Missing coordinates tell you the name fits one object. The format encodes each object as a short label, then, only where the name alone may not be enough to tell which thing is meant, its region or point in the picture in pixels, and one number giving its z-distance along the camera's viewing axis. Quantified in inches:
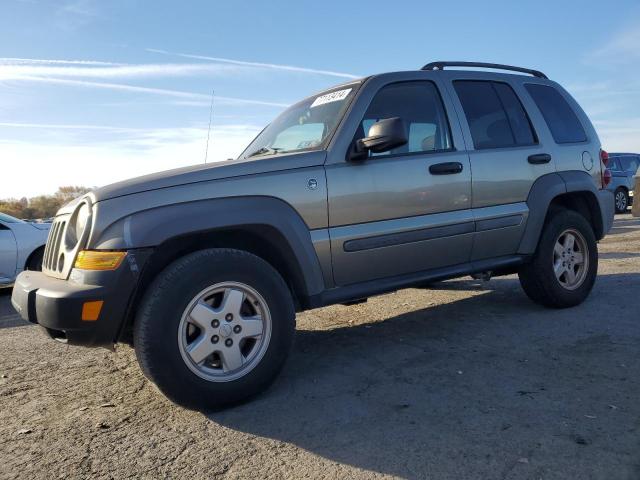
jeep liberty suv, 113.8
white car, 295.3
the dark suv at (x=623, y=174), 665.0
